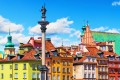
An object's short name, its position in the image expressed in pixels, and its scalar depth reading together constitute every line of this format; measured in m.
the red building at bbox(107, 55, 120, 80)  110.62
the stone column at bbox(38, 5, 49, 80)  69.44
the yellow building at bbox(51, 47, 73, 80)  102.50
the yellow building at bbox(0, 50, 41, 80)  99.50
